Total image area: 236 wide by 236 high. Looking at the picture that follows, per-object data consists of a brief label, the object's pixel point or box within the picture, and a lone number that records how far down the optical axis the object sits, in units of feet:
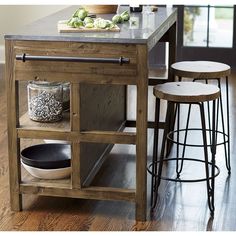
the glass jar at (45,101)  12.90
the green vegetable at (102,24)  12.36
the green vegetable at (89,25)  12.39
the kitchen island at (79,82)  11.49
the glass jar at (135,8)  16.19
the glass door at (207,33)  25.97
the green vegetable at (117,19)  13.70
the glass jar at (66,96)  13.42
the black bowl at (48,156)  12.66
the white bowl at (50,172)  12.69
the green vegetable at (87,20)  12.60
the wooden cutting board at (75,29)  12.06
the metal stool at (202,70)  14.27
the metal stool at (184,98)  12.18
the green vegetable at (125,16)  14.05
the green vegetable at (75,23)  12.33
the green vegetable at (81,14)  13.19
